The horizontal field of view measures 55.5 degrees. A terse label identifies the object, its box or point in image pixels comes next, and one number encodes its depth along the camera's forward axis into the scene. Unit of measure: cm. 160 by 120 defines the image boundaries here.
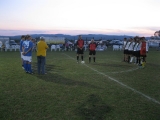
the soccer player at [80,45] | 1223
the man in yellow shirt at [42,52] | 810
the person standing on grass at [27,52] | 828
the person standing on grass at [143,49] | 1084
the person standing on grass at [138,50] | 1145
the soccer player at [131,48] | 1215
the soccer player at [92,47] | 1252
